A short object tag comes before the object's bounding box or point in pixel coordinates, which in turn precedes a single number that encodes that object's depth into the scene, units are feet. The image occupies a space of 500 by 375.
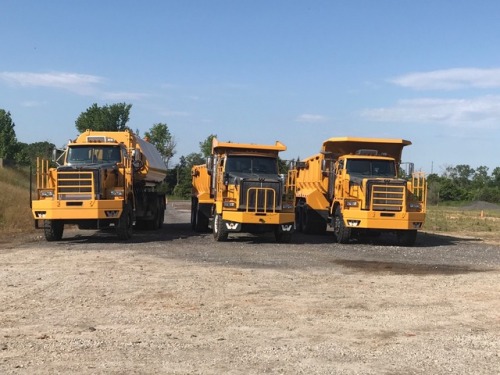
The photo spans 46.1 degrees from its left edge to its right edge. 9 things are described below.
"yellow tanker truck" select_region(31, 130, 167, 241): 55.42
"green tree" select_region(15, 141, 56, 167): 246.02
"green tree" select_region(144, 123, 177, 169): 318.04
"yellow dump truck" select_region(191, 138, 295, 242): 57.06
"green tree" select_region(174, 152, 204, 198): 273.36
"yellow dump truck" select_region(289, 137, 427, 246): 59.11
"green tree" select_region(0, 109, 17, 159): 250.25
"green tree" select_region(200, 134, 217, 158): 315.00
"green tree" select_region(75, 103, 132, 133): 294.05
